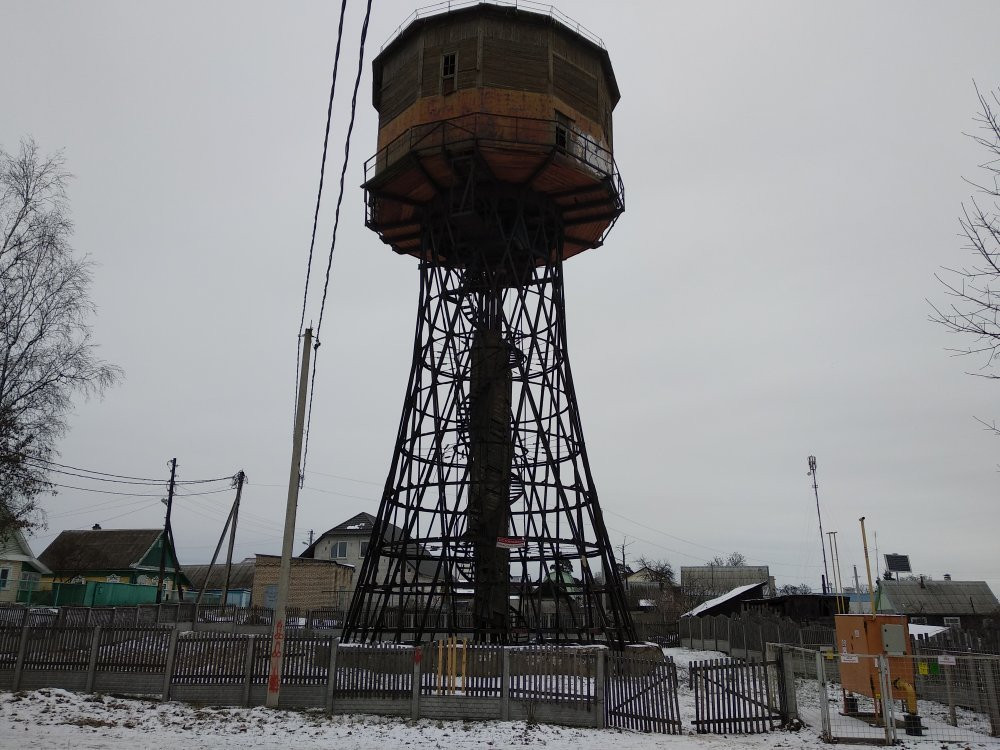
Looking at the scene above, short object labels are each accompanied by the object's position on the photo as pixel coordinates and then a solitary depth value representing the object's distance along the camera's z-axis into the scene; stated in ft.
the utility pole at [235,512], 124.16
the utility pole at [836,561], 46.18
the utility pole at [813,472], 161.58
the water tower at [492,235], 69.62
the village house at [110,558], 163.32
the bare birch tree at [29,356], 61.46
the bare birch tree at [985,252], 33.81
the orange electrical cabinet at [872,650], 43.80
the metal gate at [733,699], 41.96
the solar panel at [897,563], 207.95
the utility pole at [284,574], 43.80
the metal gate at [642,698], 41.75
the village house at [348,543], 177.68
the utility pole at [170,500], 143.21
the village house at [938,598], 196.13
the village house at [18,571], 139.74
